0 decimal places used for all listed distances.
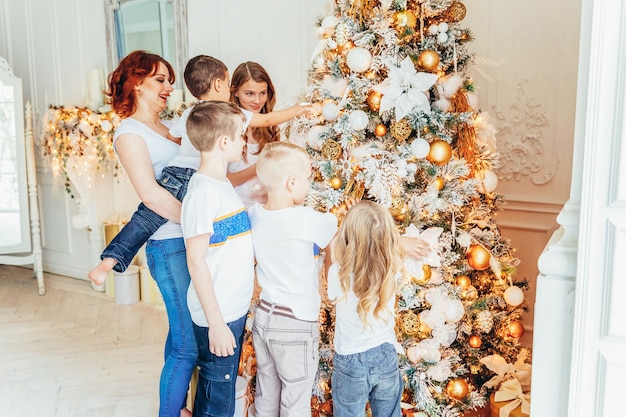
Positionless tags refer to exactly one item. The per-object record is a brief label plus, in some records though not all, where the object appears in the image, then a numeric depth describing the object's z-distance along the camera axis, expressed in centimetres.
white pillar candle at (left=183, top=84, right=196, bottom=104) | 401
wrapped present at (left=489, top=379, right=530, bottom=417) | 220
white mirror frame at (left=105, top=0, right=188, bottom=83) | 400
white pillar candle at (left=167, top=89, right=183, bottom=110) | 400
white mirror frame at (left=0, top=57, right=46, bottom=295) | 451
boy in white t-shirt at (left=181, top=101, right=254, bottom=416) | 180
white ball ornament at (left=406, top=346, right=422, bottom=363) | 214
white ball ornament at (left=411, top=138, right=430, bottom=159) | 201
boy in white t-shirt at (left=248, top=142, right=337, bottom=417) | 183
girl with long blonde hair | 174
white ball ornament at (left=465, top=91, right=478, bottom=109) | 213
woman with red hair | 201
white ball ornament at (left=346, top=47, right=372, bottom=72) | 207
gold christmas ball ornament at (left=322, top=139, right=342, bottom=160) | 214
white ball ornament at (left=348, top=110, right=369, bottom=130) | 207
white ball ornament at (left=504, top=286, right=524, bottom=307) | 224
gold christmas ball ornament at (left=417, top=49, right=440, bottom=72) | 206
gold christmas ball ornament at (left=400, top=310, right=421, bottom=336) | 212
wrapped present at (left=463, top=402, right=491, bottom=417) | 230
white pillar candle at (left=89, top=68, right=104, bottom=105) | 435
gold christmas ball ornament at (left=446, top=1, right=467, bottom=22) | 209
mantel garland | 417
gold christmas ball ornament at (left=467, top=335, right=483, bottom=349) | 224
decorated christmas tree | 206
